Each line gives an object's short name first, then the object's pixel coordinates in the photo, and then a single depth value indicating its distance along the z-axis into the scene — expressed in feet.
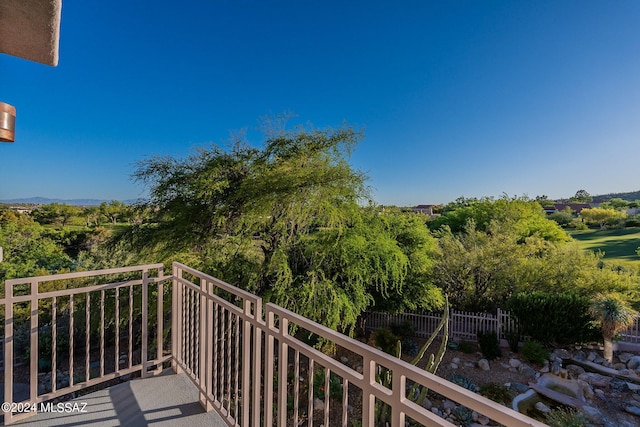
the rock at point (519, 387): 20.11
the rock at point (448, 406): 18.33
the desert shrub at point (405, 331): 28.06
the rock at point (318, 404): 17.84
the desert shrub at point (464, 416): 16.80
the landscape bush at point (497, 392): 19.04
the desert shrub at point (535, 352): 23.70
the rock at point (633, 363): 22.94
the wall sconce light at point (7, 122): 3.64
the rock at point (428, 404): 18.34
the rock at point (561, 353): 24.61
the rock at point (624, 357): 24.15
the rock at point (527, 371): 22.22
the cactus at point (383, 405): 11.04
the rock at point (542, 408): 17.75
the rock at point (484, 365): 23.43
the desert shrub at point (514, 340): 26.27
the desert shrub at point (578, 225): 75.72
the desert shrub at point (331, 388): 18.81
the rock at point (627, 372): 21.77
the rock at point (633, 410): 17.65
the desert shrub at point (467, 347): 26.27
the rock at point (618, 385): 20.16
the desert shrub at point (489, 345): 25.23
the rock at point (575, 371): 22.18
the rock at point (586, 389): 19.51
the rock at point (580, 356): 24.22
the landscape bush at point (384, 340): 23.51
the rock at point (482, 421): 17.06
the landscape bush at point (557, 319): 25.31
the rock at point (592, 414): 16.52
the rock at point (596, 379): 20.80
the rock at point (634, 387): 20.06
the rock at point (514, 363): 23.75
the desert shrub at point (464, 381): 20.62
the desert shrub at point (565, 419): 14.62
